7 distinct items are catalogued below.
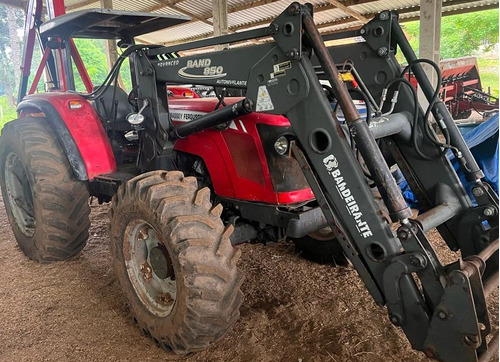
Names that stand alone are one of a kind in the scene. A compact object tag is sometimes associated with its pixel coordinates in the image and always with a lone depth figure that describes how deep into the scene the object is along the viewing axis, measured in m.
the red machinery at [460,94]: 9.50
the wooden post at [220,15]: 9.94
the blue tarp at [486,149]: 4.03
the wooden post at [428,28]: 7.62
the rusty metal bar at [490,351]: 1.73
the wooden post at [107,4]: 9.77
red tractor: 1.89
